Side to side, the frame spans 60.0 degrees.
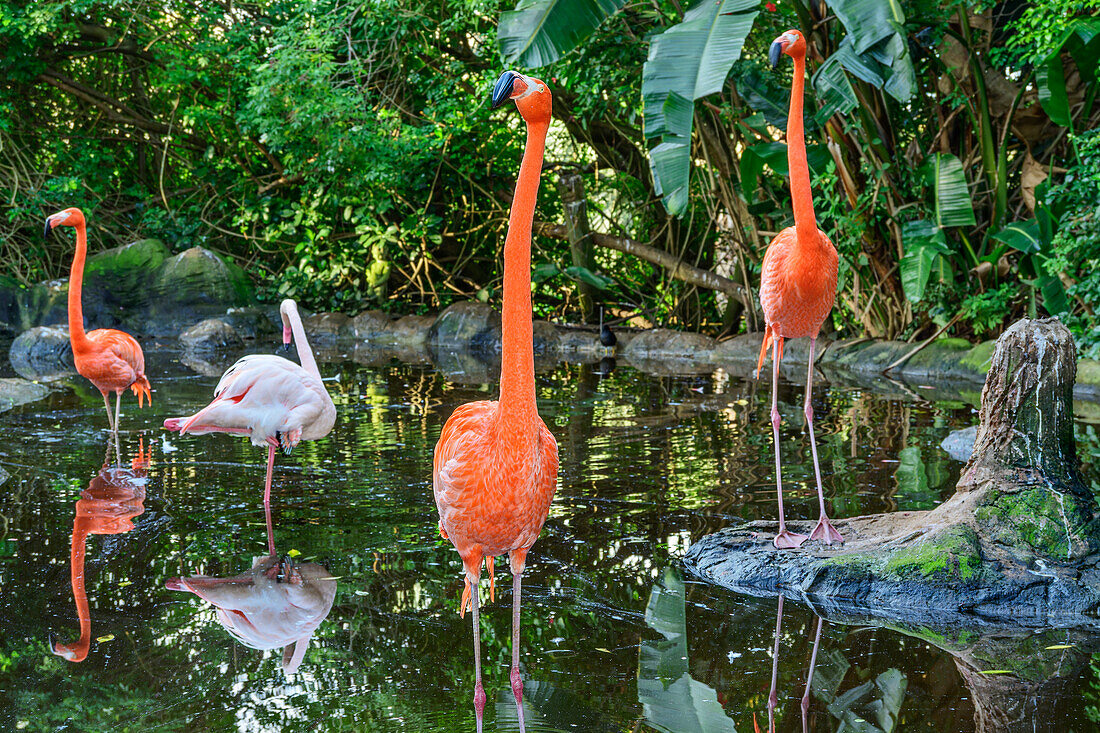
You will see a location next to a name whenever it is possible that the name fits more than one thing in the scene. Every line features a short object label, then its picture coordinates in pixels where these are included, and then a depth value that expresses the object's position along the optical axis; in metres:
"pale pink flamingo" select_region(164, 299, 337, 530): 5.32
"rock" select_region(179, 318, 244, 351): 14.30
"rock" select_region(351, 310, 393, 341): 15.77
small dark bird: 13.75
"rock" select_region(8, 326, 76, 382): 12.32
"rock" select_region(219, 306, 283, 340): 15.47
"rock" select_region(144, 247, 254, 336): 15.49
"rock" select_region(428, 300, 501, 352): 14.49
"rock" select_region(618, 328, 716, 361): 12.93
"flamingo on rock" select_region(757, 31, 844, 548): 4.62
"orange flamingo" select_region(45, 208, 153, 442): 7.21
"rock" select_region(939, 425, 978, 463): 6.34
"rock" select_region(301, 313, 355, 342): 15.82
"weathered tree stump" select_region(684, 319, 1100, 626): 3.76
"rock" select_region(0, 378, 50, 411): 8.66
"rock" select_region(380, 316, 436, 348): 15.23
